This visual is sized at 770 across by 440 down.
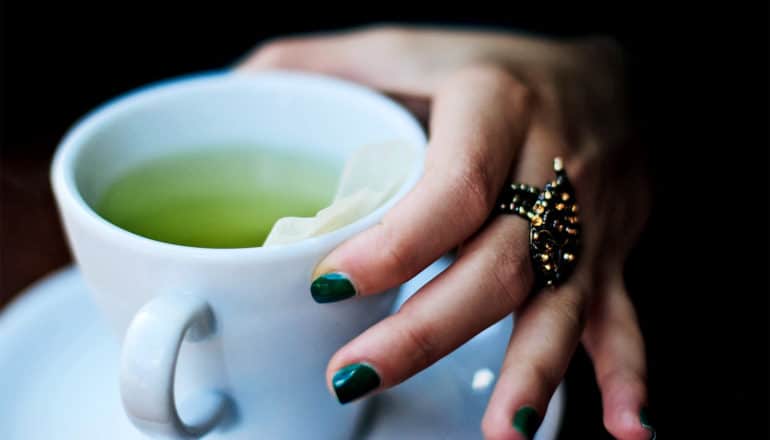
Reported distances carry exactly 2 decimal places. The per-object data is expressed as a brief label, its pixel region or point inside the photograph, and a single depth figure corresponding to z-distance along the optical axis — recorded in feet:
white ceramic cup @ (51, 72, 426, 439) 1.24
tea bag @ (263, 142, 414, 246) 1.38
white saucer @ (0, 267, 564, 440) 1.62
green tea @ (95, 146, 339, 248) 1.73
